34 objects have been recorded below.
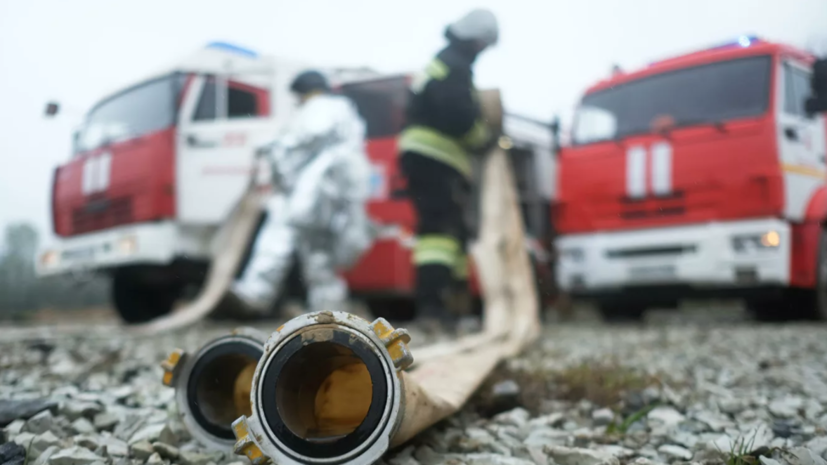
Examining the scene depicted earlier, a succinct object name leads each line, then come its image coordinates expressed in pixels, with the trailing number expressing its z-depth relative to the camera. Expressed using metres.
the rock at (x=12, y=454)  1.49
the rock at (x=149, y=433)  1.68
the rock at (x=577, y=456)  1.51
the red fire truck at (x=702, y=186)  5.29
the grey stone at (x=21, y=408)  1.78
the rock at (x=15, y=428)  1.67
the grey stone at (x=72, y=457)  1.45
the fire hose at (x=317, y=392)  1.18
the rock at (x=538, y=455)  1.57
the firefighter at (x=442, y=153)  4.07
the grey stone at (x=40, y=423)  1.70
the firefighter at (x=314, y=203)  5.26
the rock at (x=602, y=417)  2.01
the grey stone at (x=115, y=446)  1.55
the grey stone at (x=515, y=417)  1.97
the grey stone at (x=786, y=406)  2.09
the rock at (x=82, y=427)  1.76
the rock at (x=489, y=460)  1.53
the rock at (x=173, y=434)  1.66
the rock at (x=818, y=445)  1.64
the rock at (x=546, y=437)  1.75
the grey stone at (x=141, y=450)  1.55
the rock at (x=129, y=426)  1.75
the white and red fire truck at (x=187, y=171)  5.80
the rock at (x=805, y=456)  1.51
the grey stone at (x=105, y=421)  1.83
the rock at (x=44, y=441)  1.55
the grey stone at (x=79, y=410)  1.87
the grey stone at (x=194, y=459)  1.51
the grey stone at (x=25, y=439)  1.58
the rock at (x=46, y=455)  1.47
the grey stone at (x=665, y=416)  2.00
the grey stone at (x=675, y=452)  1.64
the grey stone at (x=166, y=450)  1.55
